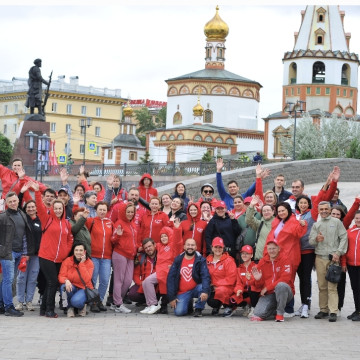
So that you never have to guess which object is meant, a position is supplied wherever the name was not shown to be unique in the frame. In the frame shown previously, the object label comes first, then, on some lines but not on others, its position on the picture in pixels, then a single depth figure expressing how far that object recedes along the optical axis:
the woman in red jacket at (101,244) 13.27
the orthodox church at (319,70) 89.88
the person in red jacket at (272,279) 12.47
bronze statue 37.41
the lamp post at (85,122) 60.29
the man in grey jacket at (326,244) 12.60
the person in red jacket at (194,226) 13.53
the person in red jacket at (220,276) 12.85
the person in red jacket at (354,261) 12.53
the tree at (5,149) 89.00
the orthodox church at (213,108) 93.00
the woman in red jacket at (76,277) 12.52
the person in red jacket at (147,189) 15.65
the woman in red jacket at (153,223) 13.95
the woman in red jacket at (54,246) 12.63
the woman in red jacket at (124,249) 13.26
